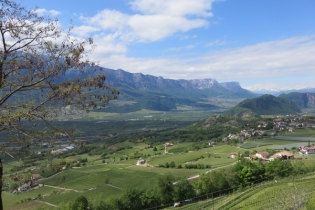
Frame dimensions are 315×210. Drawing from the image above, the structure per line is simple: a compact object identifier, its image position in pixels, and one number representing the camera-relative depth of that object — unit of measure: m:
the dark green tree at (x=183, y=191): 40.56
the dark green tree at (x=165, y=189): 40.19
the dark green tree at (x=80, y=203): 35.91
